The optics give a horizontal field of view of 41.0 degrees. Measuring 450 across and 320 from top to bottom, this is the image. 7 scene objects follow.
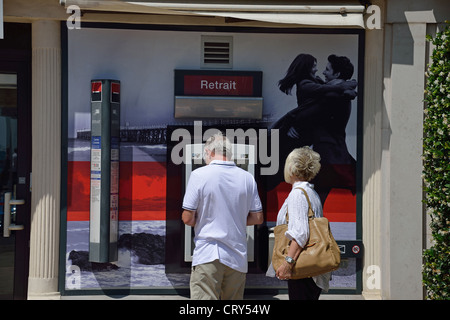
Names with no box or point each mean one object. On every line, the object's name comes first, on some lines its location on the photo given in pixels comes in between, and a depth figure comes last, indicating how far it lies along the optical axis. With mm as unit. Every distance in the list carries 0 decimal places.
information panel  5980
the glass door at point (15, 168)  6277
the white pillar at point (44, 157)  6008
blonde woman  4172
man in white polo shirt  4426
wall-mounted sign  6176
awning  5703
